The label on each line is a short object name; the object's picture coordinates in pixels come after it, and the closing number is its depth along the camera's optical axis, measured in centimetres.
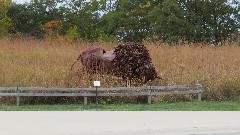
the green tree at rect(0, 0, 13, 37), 4195
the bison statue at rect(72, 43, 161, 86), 1770
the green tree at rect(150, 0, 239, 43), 3709
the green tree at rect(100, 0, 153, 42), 4200
